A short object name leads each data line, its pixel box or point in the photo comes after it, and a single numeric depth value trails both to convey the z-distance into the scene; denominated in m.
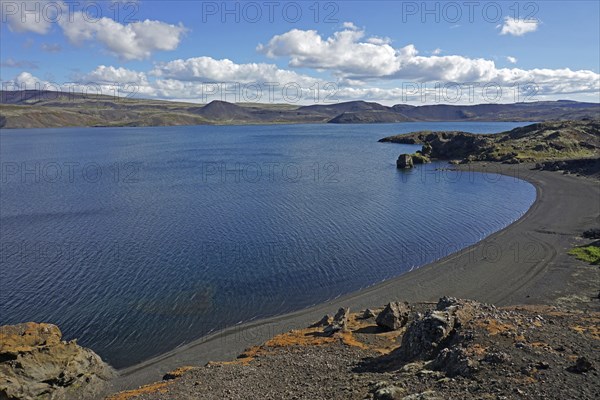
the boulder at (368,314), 29.98
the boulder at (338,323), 27.42
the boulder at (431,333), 20.50
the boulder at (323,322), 29.56
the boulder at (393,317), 27.31
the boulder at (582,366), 16.64
